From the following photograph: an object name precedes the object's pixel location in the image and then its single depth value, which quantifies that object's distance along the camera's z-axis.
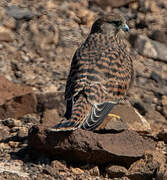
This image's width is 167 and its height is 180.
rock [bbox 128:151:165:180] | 11.42
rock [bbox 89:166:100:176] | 11.33
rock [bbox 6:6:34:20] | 22.32
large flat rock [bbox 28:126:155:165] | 10.98
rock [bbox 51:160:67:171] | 11.16
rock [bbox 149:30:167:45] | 22.86
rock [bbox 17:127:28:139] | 12.87
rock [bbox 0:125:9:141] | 13.01
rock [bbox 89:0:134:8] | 24.36
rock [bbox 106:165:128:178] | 11.41
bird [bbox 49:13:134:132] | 11.59
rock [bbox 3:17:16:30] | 21.64
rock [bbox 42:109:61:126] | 15.03
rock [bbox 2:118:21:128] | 13.72
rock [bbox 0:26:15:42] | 21.16
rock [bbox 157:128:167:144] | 13.37
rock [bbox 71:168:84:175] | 11.23
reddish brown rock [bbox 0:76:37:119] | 15.11
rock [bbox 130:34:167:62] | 22.02
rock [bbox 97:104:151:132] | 13.77
